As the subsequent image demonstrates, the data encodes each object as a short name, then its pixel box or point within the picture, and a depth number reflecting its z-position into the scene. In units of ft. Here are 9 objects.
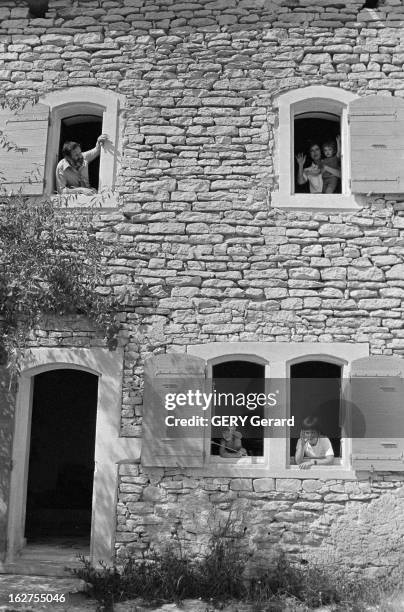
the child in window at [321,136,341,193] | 24.14
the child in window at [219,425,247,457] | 21.99
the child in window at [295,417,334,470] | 21.42
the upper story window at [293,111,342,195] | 24.16
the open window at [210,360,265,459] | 22.16
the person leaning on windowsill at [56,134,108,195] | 23.86
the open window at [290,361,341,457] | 22.20
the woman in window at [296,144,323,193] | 24.10
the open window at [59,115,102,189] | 25.56
